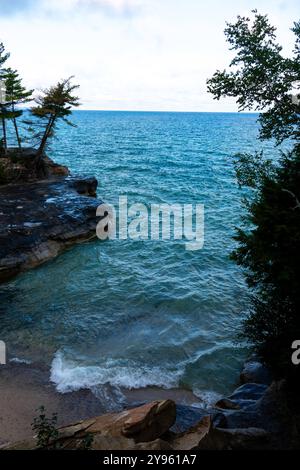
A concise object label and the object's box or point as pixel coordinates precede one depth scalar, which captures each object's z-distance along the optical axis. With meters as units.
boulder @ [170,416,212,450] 8.62
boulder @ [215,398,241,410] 11.66
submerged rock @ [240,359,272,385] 13.42
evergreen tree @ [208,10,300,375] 10.41
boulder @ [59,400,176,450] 8.83
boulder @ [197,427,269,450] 8.80
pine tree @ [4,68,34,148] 39.34
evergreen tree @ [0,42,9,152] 36.75
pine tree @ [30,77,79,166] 36.41
